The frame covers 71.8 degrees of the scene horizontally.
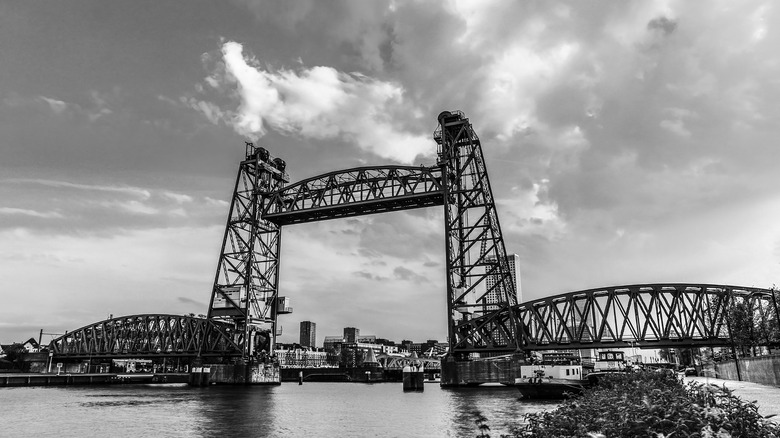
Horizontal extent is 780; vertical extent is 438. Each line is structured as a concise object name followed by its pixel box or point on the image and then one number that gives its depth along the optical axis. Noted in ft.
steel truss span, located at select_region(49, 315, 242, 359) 313.32
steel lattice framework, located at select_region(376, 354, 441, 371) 634.92
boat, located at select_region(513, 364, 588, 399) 173.63
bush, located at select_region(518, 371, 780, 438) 23.62
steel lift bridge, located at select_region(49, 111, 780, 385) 247.09
